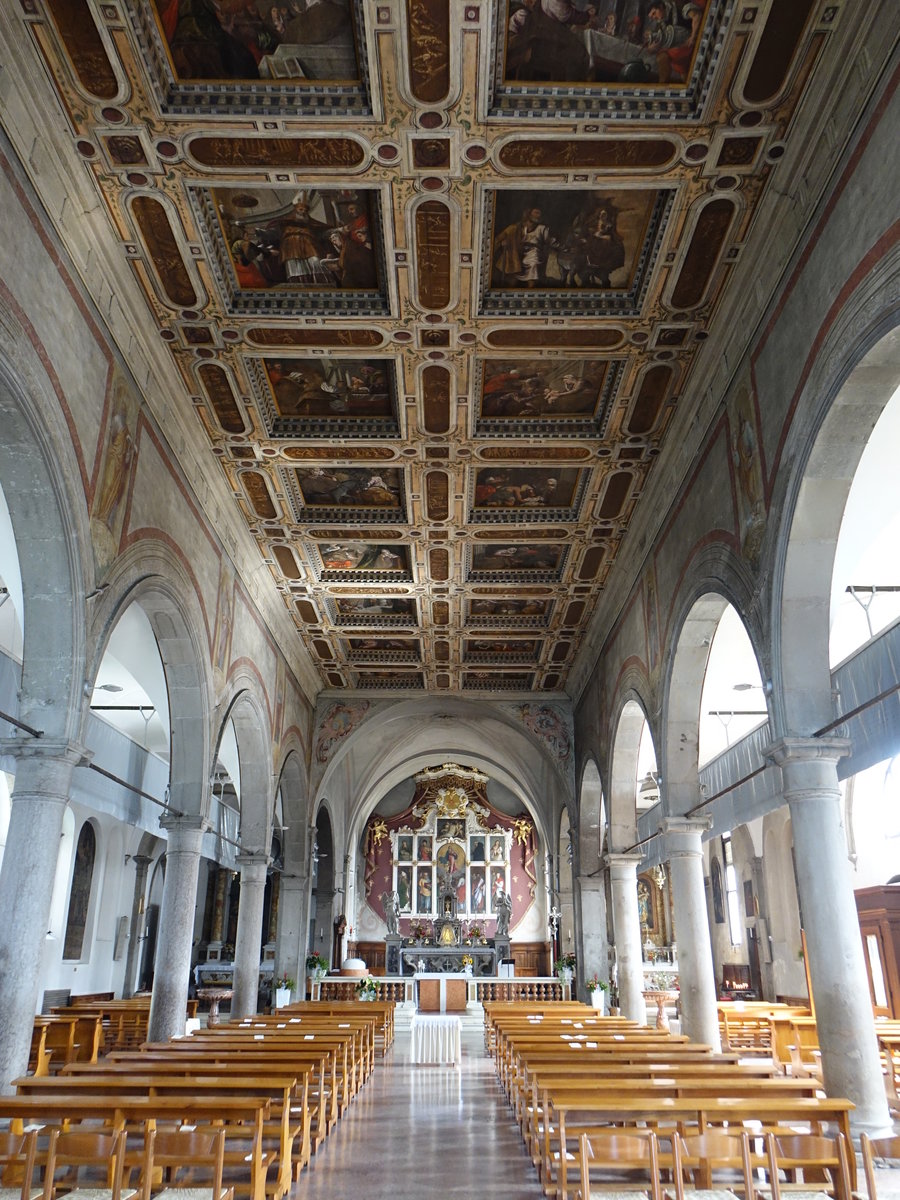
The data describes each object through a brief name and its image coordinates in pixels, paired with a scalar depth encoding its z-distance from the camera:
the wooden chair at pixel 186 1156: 5.07
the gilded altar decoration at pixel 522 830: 35.41
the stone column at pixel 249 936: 17.03
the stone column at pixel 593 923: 20.77
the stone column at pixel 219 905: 31.42
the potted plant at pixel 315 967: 22.22
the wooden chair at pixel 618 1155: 5.20
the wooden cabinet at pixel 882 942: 16.30
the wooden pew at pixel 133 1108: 5.75
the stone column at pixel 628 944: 17.20
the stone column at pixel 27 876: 7.81
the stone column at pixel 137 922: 24.39
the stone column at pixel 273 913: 31.66
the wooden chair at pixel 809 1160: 5.07
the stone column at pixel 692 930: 12.15
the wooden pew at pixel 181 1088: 6.54
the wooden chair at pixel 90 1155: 5.02
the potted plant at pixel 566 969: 22.38
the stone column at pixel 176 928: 12.19
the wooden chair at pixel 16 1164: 4.95
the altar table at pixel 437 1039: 14.75
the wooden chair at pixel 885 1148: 6.76
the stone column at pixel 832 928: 7.55
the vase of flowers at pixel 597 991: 20.16
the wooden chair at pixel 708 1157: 5.21
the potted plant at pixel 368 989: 21.83
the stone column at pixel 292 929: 21.02
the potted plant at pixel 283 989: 20.53
